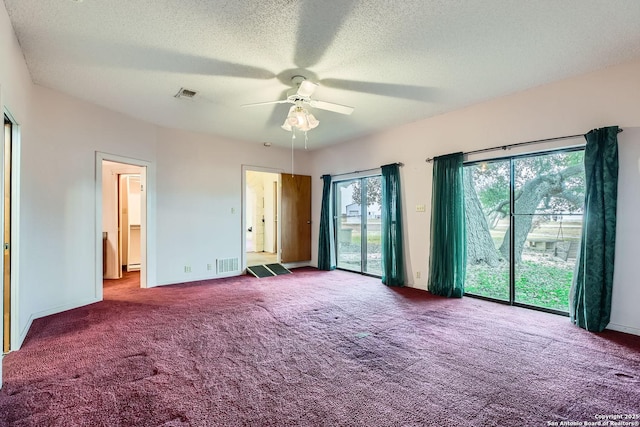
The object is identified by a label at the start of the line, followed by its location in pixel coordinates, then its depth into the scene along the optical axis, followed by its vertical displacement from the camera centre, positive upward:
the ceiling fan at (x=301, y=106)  3.14 +1.21
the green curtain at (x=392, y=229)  4.93 -0.24
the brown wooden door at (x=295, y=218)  6.51 -0.06
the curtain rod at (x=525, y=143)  3.25 +0.86
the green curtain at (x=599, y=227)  2.97 -0.14
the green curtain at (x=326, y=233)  6.38 -0.39
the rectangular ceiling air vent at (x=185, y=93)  3.53 +1.49
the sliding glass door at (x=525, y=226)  3.46 -0.16
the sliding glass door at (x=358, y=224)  5.71 -0.19
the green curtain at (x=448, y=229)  4.17 -0.21
